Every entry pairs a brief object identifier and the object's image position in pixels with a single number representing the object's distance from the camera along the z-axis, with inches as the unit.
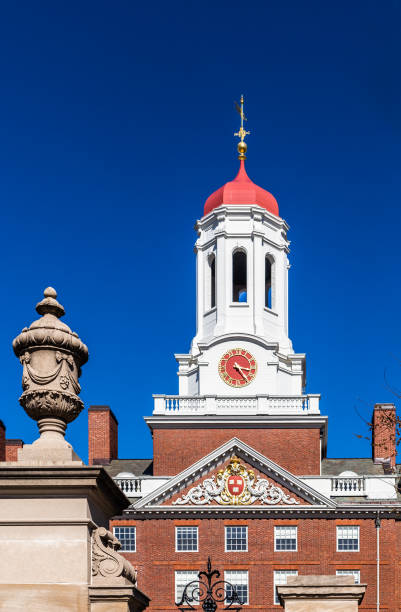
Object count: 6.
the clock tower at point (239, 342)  2305.6
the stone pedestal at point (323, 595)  461.7
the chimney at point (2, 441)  2480.1
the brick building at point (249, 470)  2199.8
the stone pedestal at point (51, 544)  414.0
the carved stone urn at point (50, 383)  433.1
